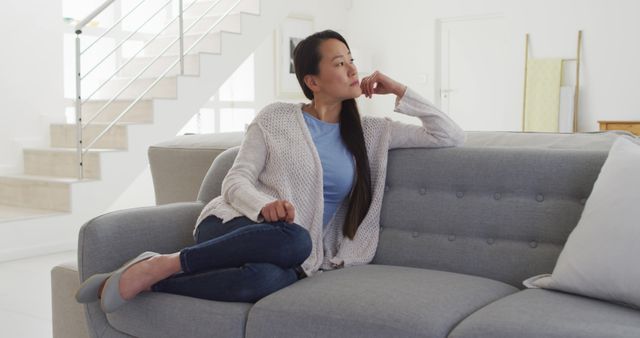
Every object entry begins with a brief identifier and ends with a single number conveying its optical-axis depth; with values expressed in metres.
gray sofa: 1.93
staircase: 5.39
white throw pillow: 1.95
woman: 2.32
